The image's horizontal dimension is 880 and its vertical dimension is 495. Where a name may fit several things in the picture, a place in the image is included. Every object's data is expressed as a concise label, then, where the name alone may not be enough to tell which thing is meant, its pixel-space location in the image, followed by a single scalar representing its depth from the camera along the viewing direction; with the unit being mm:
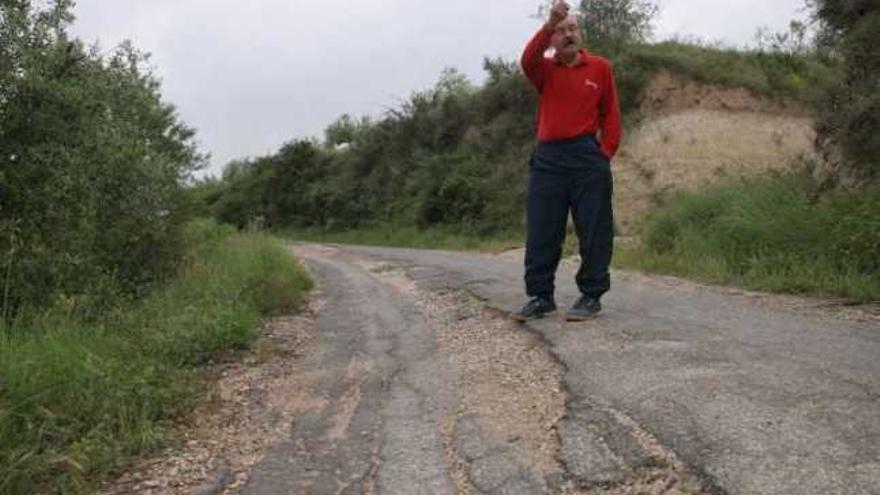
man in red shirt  5609
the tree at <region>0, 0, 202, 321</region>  7074
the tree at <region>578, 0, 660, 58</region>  25141
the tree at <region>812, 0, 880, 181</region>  9758
